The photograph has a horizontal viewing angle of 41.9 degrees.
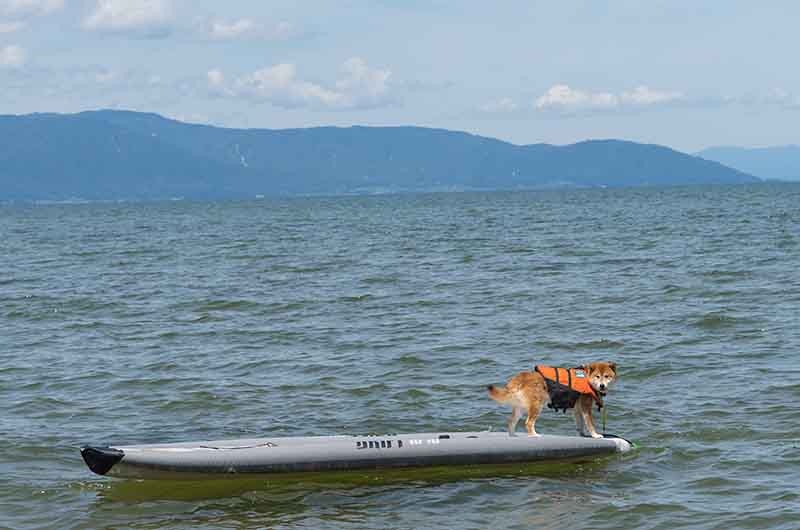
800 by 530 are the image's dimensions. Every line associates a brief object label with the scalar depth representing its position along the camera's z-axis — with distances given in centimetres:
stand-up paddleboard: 1191
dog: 1262
